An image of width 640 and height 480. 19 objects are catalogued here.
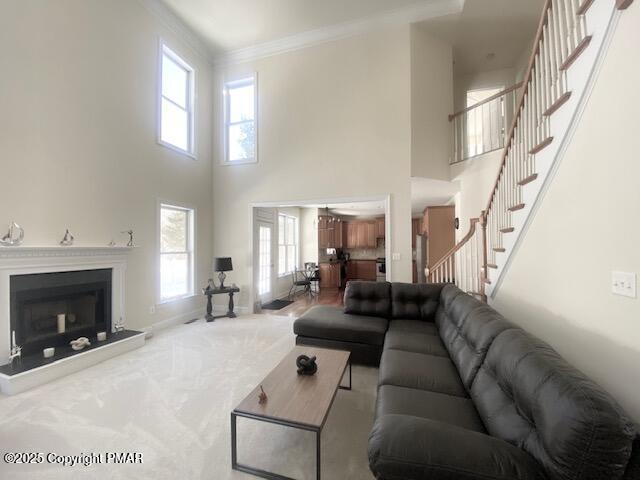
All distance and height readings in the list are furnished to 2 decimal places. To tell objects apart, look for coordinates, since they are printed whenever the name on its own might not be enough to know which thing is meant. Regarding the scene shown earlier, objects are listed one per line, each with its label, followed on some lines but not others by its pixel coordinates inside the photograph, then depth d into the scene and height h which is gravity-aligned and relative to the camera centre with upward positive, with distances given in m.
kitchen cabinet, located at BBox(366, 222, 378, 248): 9.71 +0.29
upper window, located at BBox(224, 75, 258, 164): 5.75 +2.58
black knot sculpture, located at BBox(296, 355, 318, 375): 2.11 -0.92
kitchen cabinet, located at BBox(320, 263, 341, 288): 8.80 -0.97
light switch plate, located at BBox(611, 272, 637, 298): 1.44 -0.21
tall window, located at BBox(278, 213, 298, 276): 7.73 +0.00
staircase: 1.71 +0.99
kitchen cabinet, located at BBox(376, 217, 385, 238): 9.65 +0.55
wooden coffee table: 1.58 -0.98
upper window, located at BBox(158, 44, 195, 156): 4.82 +2.55
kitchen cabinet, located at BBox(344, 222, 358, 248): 9.91 +0.32
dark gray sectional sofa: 0.99 -0.82
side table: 5.13 -0.95
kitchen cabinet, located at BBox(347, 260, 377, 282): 9.87 -0.89
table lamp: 5.15 -0.37
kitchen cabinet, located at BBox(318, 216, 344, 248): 8.84 +0.38
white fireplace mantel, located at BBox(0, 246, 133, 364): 2.81 -0.22
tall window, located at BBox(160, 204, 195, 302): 4.78 -0.13
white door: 6.45 -0.43
